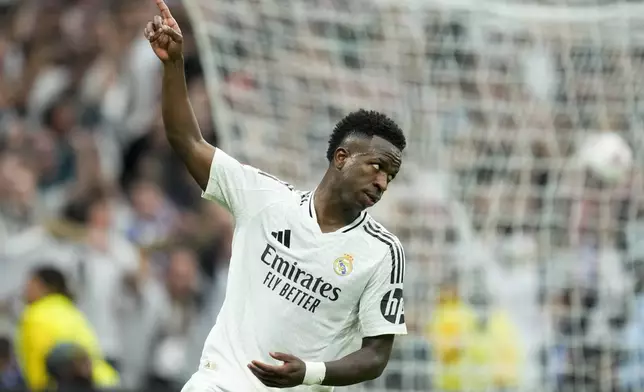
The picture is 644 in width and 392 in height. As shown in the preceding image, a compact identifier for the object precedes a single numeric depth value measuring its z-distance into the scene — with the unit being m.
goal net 19.39
